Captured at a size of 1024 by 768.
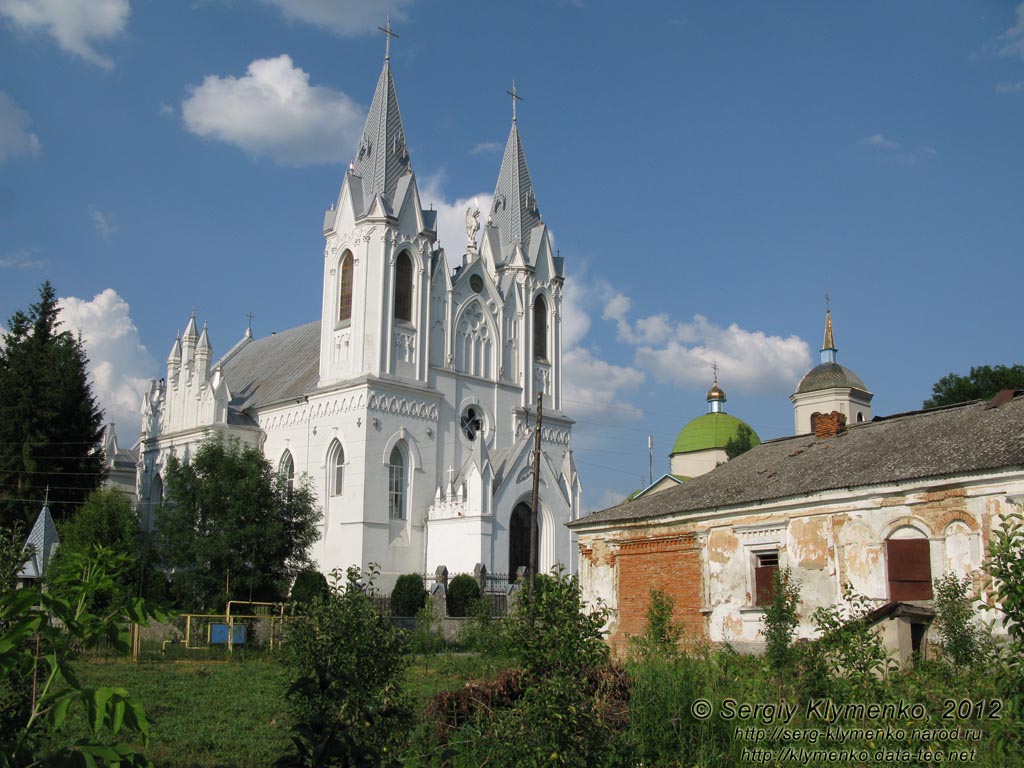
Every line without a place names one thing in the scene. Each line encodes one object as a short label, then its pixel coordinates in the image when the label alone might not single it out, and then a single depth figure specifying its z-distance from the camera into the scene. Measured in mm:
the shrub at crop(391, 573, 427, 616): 36219
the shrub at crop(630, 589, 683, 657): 16500
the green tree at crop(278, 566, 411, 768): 7488
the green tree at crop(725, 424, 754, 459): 66500
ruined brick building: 17281
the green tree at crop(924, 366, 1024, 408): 54656
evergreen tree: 40281
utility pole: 32438
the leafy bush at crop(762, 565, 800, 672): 13695
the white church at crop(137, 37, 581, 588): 39500
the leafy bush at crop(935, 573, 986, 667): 14023
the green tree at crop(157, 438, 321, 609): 30641
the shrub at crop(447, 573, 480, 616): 36375
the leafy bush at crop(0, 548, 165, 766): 3832
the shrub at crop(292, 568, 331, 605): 31984
